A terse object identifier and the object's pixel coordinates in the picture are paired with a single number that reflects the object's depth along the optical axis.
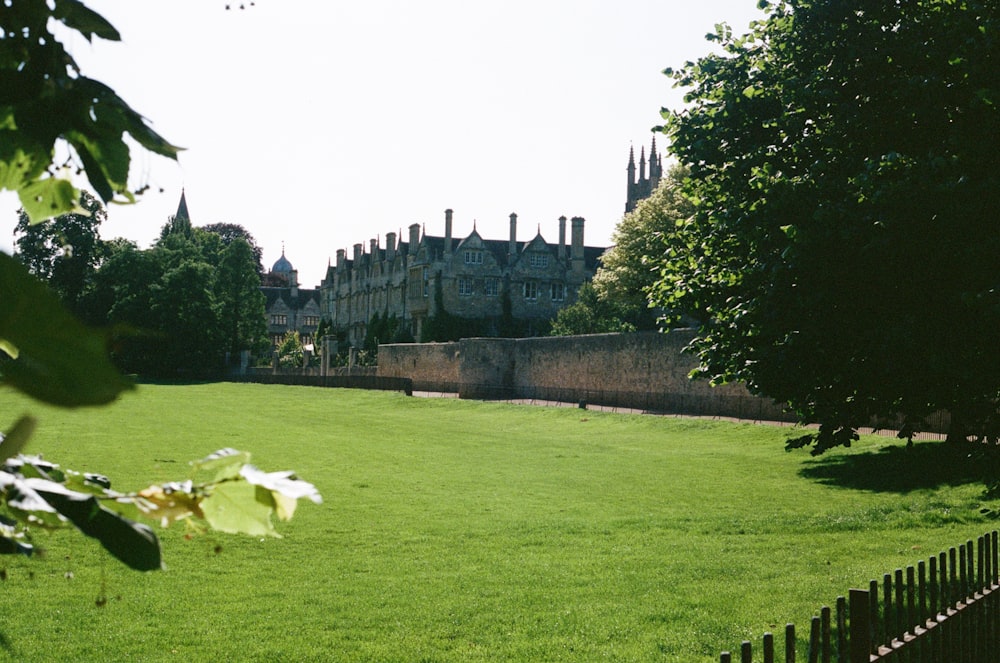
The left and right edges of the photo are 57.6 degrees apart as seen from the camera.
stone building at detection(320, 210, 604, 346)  76.19
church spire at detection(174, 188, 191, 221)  108.06
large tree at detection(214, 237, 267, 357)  80.81
